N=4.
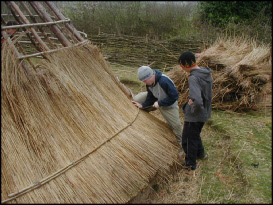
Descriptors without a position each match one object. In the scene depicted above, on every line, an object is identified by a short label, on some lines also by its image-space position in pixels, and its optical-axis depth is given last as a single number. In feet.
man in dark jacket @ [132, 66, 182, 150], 8.92
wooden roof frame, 7.72
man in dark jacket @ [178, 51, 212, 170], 7.75
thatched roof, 6.27
